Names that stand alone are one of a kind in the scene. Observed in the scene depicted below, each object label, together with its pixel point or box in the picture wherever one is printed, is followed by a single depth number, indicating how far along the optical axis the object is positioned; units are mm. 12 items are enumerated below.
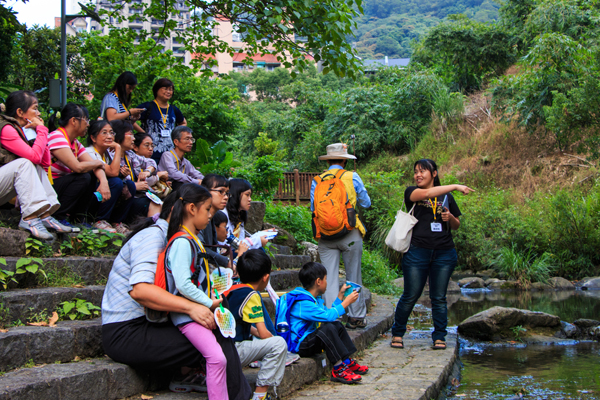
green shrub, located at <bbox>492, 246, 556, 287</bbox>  11703
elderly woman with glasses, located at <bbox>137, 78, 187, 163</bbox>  6211
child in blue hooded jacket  3803
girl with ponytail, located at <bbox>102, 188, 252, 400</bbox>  2691
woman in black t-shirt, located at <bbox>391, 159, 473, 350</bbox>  4832
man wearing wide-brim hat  5102
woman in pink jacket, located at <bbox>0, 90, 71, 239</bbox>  3982
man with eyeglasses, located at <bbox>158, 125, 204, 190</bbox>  5797
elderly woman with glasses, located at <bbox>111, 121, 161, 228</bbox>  5211
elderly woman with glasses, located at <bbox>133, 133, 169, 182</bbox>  5602
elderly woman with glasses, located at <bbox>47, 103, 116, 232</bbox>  4488
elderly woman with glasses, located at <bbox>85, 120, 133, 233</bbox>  4844
